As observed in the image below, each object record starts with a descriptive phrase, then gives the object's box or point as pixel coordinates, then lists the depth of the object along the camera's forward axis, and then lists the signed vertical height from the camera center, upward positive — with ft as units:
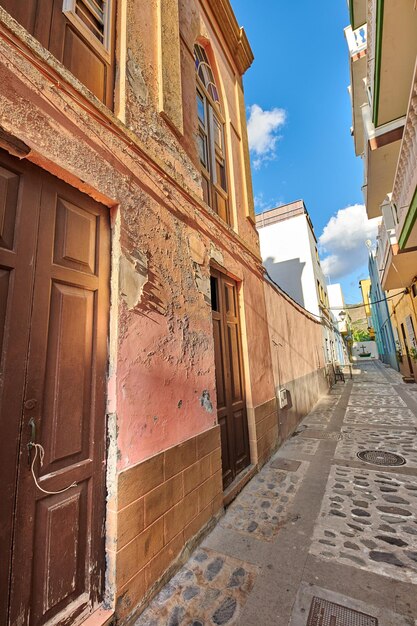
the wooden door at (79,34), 6.89 +9.42
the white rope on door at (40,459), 5.08 -1.56
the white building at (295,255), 44.62 +17.99
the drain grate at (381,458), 13.99 -5.39
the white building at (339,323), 70.93 +9.57
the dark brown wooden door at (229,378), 11.93 -0.65
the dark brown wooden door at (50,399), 4.84 -0.50
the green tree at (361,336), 150.82 +11.36
